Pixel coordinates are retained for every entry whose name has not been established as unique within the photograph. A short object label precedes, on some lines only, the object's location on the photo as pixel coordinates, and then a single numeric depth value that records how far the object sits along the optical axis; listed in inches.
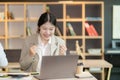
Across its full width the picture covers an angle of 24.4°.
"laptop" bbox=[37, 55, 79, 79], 96.0
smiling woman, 112.8
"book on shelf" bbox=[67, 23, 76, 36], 219.9
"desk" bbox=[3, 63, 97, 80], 100.4
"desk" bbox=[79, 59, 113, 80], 175.8
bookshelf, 216.4
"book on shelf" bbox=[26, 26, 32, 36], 216.5
